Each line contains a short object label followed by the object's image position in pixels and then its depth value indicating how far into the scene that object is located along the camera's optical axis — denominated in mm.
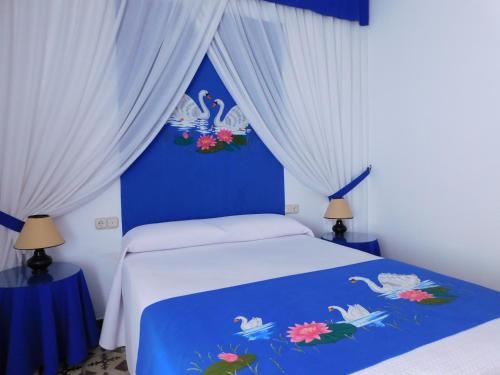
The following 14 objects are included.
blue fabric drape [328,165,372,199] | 3340
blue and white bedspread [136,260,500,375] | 1121
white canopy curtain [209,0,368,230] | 2877
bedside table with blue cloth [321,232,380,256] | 2932
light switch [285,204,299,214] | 3233
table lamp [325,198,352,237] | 3051
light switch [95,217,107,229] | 2535
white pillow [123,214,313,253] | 2361
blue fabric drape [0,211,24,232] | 2162
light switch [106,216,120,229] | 2568
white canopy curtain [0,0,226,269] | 2229
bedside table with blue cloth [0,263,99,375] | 1877
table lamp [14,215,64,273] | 2068
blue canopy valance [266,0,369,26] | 3062
